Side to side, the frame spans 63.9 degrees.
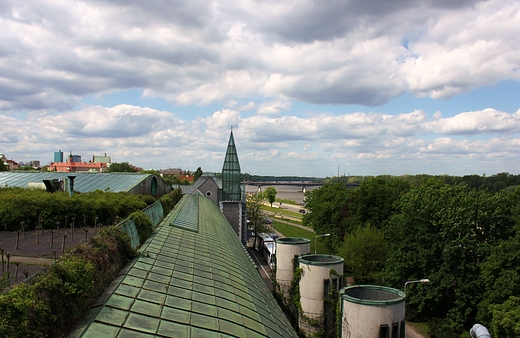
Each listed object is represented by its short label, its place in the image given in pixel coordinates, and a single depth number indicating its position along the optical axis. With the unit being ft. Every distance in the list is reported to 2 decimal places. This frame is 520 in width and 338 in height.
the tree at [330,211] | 156.35
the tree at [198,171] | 415.13
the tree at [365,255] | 114.93
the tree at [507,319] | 65.36
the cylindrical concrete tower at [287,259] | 84.23
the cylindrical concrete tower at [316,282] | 71.26
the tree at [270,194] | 362.64
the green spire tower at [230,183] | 166.09
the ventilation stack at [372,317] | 54.29
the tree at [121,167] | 404.43
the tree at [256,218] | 179.42
